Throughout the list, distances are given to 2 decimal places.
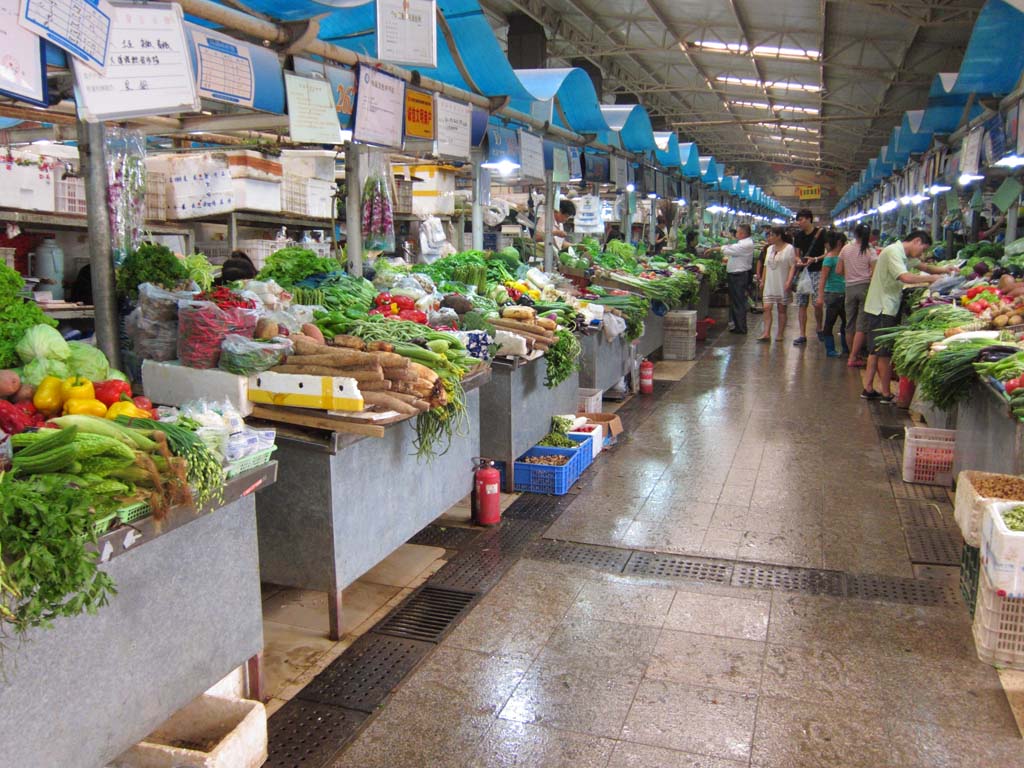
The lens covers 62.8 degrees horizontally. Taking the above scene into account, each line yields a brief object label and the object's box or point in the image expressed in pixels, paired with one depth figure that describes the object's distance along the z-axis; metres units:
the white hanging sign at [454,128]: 6.16
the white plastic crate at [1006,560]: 3.33
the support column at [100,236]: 3.61
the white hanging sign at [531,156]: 7.62
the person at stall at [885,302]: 8.77
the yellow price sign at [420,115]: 5.68
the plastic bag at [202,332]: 3.73
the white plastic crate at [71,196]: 7.10
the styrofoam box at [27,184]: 6.62
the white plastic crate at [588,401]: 7.93
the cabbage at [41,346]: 3.16
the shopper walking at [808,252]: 13.79
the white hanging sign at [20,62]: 2.77
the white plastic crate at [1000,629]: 3.49
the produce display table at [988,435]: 4.68
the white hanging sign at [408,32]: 4.92
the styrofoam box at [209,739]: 2.67
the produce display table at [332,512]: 3.74
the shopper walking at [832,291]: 11.96
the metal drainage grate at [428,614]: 4.00
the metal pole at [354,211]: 5.63
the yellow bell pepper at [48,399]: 3.02
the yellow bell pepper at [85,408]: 2.95
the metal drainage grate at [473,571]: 4.53
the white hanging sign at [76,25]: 2.88
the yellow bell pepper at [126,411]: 2.95
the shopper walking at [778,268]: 12.91
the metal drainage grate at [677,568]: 4.62
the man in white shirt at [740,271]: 13.98
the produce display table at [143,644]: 2.33
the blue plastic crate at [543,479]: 5.98
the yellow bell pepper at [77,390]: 3.02
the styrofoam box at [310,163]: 9.98
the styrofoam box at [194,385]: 3.73
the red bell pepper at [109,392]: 3.09
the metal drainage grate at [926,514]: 5.41
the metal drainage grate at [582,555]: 4.79
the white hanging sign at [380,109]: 5.08
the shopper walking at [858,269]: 10.22
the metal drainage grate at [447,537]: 5.12
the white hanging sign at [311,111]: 4.45
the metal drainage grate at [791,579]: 4.44
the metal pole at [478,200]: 7.06
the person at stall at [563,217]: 12.87
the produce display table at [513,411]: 5.71
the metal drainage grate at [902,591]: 4.29
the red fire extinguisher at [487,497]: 5.30
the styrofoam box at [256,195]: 8.91
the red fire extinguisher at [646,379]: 9.76
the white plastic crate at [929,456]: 6.22
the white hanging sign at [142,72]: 3.22
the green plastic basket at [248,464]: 3.01
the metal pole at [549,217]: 8.97
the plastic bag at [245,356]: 3.74
